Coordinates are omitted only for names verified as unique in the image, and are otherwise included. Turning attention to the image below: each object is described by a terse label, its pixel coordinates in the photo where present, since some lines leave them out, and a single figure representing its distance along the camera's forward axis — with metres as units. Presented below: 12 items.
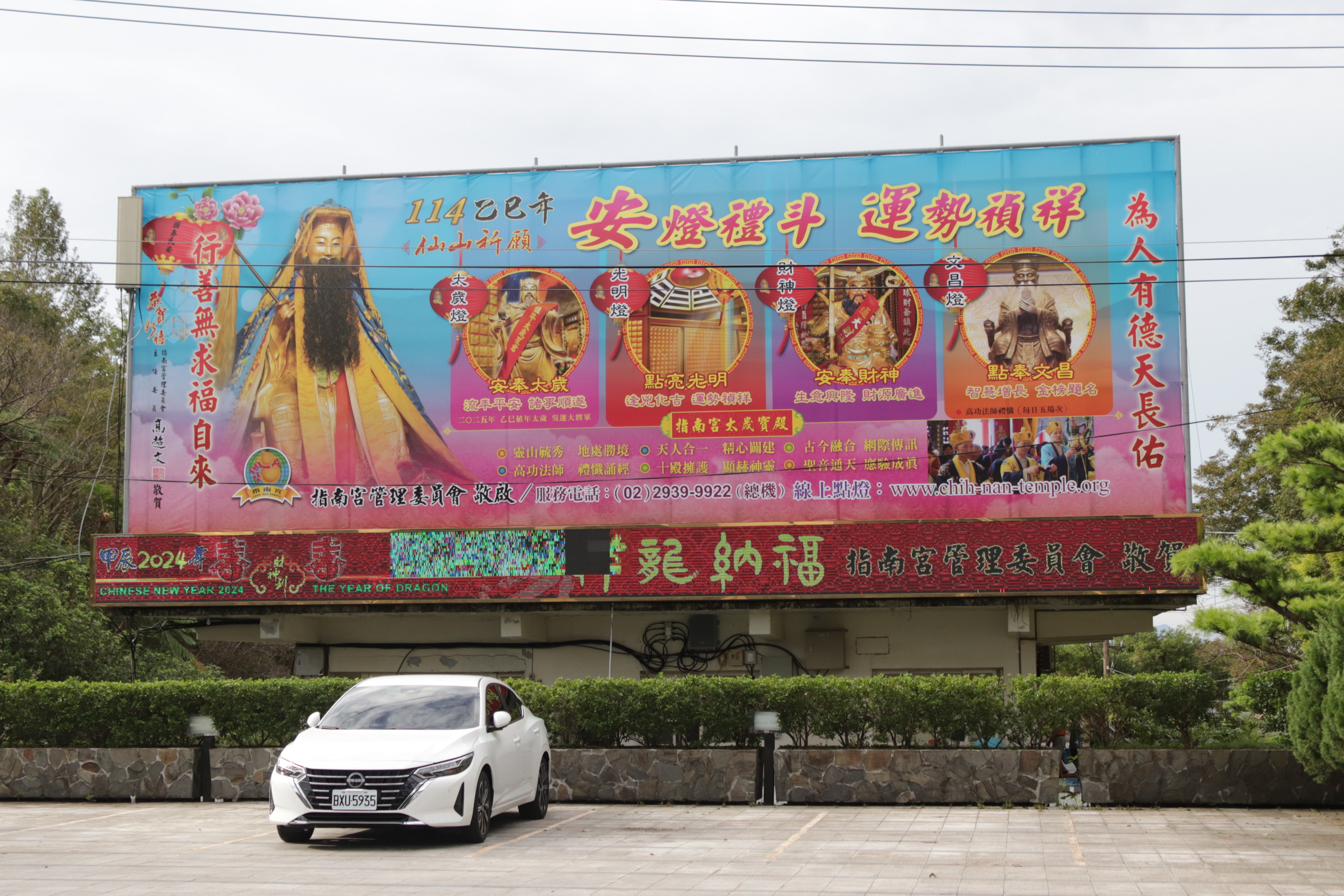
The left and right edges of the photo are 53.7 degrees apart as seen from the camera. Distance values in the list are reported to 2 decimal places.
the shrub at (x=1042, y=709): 15.82
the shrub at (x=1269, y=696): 15.80
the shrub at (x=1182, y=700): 15.74
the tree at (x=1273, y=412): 36.88
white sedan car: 10.96
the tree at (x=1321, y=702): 11.48
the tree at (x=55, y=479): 24.70
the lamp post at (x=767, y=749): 15.98
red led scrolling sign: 19.89
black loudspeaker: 21.92
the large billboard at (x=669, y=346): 20.81
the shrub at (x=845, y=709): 16.20
